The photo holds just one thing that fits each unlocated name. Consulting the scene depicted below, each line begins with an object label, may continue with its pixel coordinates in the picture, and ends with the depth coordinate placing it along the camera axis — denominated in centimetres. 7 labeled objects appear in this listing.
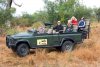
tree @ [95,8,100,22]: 2074
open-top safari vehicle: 775
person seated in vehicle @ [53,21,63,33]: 830
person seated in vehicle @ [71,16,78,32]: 861
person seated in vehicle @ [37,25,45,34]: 801
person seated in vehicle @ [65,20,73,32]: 842
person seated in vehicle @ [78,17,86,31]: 893
